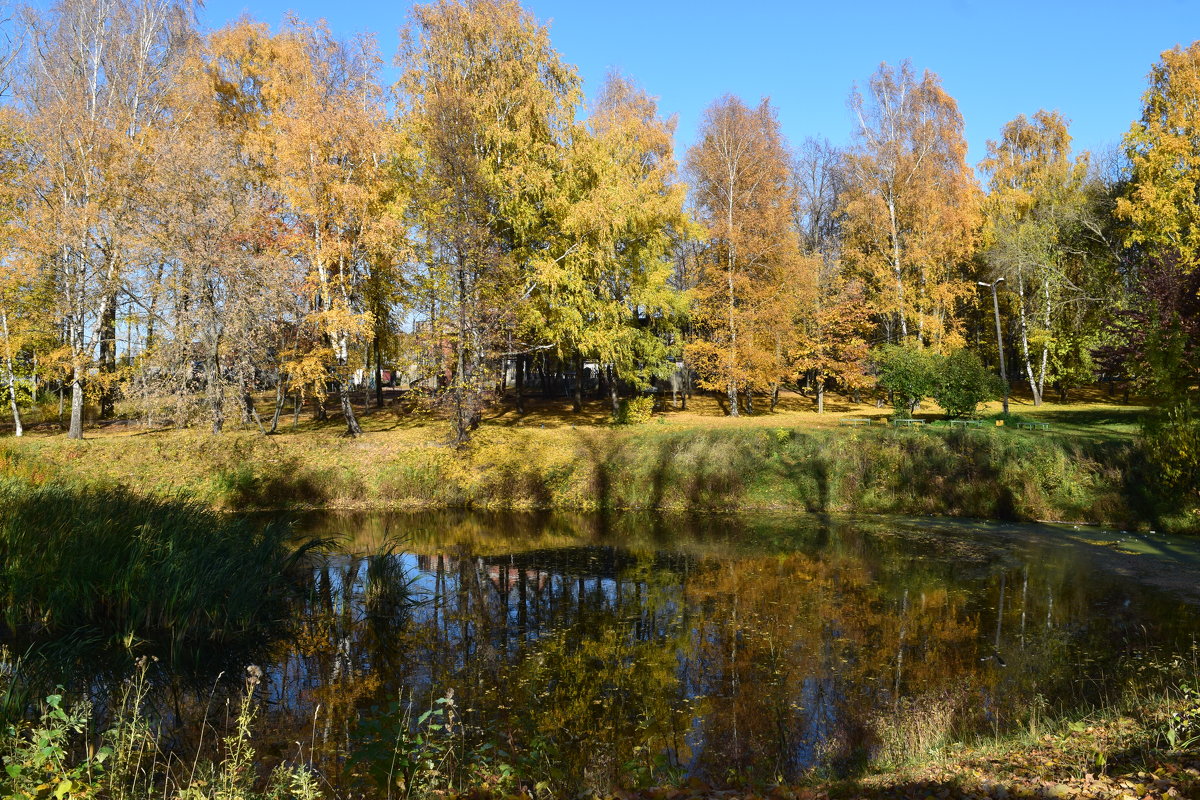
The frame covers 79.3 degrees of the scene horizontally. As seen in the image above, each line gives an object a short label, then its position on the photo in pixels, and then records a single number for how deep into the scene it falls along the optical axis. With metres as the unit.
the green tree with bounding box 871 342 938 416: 25.22
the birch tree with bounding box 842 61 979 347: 33.94
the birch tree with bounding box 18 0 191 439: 22.31
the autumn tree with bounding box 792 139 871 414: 33.31
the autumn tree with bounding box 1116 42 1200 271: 27.00
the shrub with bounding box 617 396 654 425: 27.94
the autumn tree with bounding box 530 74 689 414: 25.41
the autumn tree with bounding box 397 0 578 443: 23.34
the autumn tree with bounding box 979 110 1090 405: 33.63
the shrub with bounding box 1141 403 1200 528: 15.73
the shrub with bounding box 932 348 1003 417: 24.42
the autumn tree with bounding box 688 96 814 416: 30.94
